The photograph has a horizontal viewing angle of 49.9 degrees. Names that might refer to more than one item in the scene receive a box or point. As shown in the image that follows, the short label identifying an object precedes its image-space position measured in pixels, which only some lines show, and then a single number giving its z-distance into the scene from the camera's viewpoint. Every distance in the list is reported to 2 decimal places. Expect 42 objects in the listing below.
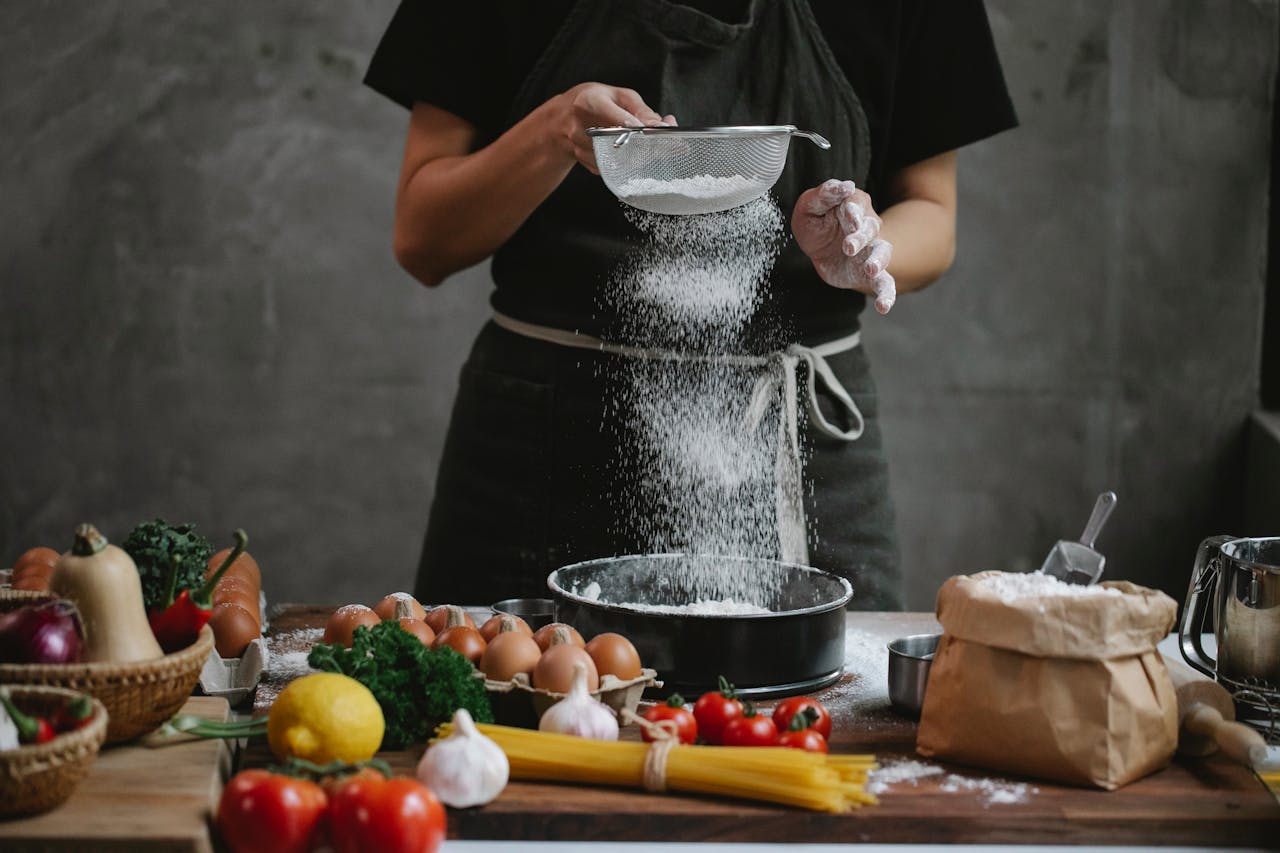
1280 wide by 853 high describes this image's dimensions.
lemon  1.29
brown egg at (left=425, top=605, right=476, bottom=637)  1.64
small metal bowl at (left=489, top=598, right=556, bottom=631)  1.88
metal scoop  1.70
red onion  1.25
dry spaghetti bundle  1.26
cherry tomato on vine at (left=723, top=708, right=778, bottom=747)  1.39
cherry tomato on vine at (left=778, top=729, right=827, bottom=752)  1.36
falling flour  2.14
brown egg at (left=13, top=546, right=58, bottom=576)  1.78
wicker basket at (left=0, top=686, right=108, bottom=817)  1.11
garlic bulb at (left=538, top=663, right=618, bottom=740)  1.38
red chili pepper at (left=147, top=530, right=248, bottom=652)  1.40
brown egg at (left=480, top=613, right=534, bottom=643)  1.61
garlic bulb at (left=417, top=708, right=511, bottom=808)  1.25
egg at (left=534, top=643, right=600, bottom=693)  1.44
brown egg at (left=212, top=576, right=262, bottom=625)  1.77
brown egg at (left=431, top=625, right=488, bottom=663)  1.55
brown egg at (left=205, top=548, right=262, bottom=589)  1.91
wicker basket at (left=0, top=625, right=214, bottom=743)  1.24
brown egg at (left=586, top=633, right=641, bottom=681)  1.49
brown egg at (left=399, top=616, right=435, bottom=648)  1.59
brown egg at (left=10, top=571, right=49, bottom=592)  1.71
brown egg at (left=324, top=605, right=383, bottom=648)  1.62
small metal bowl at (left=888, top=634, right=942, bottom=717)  1.53
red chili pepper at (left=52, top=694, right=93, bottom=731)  1.17
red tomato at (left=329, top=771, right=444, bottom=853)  1.11
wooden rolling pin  1.36
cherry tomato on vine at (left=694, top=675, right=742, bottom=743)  1.43
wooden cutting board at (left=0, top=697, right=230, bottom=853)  1.14
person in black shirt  2.20
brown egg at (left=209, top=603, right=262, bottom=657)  1.68
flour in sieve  1.81
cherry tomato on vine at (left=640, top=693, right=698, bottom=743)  1.40
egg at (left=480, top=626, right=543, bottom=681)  1.49
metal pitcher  1.46
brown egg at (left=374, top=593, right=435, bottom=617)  1.70
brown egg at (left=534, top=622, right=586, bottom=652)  1.55
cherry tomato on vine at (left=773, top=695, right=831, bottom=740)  1.43
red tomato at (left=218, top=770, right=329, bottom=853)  1.13
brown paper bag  1.33
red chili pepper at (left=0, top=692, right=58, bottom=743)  1.11
